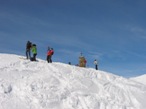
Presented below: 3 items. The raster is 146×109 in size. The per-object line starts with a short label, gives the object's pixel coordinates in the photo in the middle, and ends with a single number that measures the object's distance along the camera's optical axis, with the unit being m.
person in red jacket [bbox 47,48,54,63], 19.62
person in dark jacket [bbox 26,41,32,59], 19.78
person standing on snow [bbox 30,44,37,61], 19.11
